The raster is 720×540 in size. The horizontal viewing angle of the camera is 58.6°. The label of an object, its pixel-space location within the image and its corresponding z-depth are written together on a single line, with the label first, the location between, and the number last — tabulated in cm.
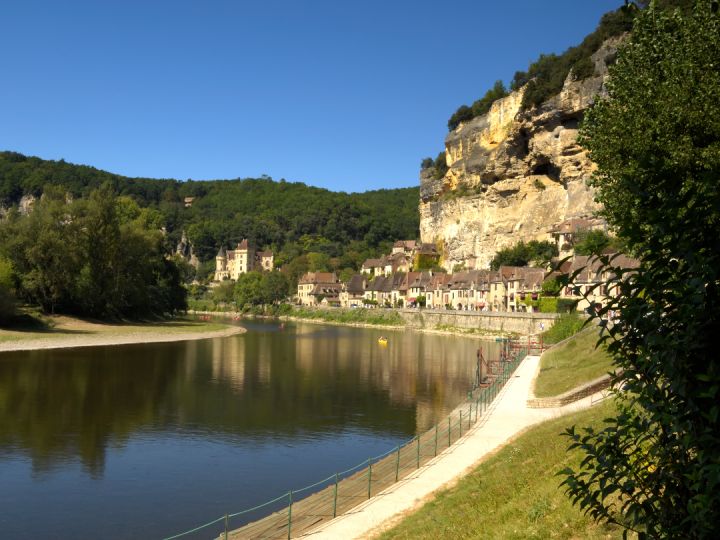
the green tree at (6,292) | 5844
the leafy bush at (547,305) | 7856
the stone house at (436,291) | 11056
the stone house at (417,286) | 11688
